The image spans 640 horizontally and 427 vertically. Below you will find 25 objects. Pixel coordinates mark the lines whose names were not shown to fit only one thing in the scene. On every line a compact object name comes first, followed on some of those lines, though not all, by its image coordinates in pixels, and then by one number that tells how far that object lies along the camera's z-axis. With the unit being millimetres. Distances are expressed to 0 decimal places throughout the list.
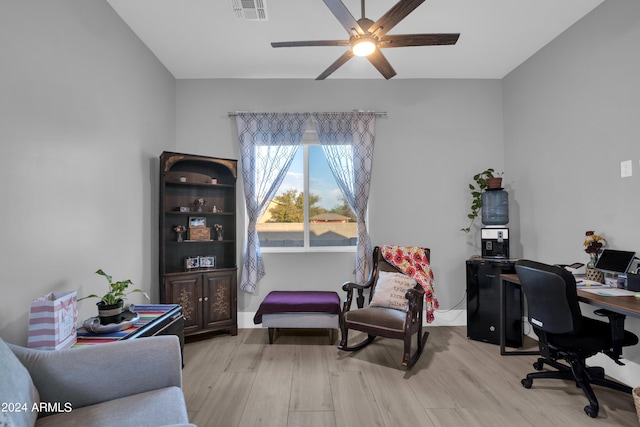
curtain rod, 3778
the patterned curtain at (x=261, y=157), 3715
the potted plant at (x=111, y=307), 1976
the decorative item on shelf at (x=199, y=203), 3486
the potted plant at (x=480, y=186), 3439
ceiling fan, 1852
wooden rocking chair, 2680
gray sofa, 1243
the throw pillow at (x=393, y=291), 3006
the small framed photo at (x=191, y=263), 3395
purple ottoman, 3166
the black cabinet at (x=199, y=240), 3176
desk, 1783
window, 3924
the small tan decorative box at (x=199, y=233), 3383
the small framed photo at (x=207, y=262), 3475
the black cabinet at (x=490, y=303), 3146
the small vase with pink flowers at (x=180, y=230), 3336
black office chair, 2045
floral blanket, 3264
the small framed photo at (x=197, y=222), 3436
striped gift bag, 1602
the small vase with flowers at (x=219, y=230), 3567
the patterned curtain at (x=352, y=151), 3756
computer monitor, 2279
